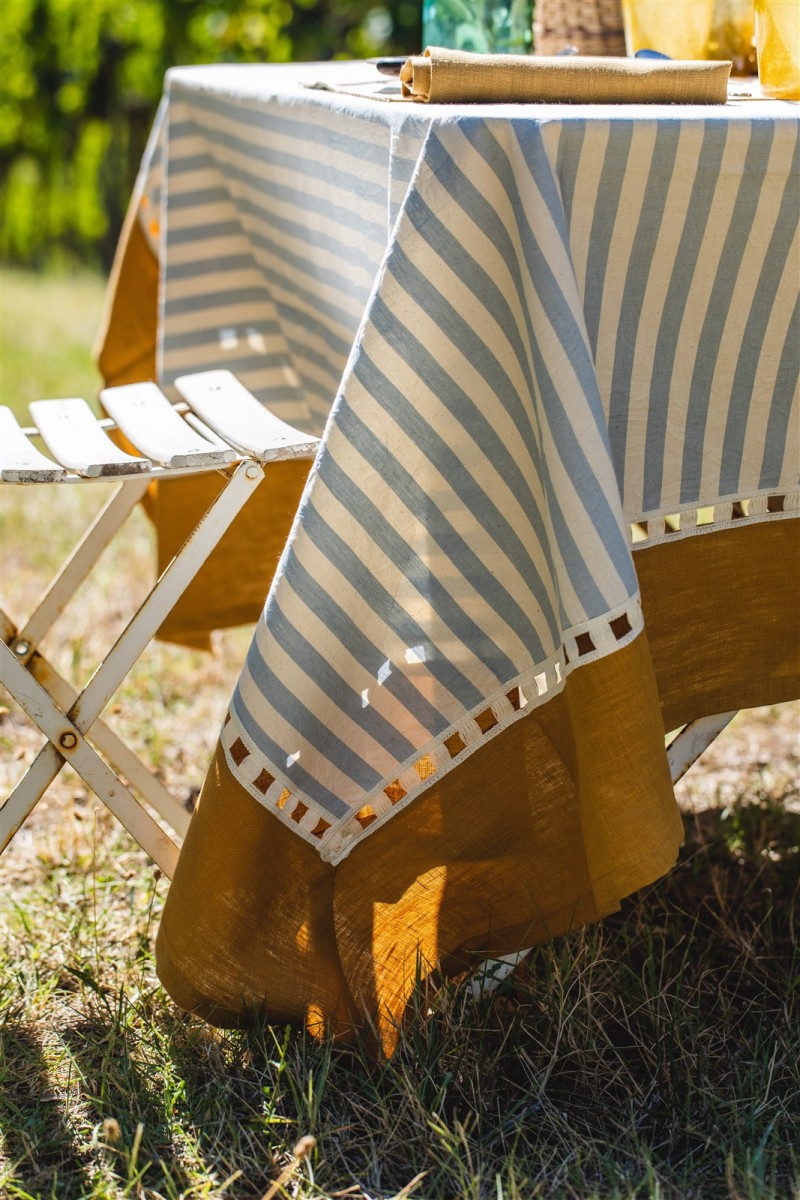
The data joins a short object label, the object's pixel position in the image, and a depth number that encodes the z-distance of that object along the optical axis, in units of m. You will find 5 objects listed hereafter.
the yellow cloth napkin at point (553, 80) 2.78
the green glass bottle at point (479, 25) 3.22
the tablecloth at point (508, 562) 2.68
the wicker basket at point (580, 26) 3.24
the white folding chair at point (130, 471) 2.85
